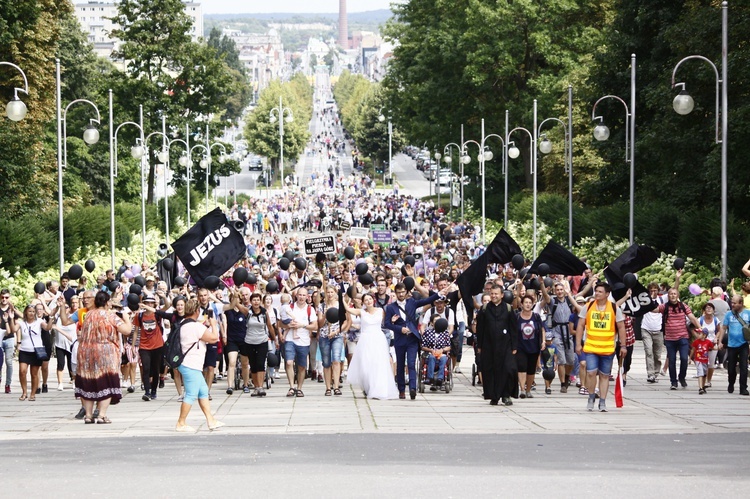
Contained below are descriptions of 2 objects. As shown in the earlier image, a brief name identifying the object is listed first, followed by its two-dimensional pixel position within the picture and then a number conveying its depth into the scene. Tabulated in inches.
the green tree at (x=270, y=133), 5497.0
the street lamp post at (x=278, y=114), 5107.3
